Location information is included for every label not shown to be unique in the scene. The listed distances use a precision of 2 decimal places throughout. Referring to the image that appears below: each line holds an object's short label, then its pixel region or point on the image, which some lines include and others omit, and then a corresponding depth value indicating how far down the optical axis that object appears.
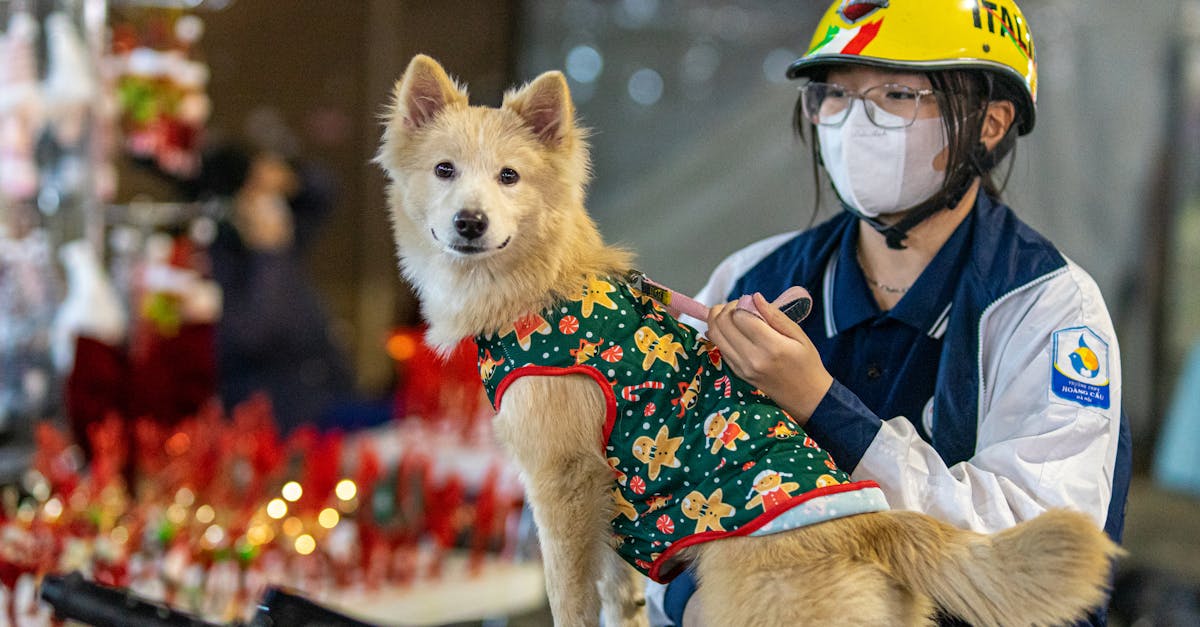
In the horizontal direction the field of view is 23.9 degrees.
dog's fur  2.49
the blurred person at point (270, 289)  5.24
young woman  2.62
